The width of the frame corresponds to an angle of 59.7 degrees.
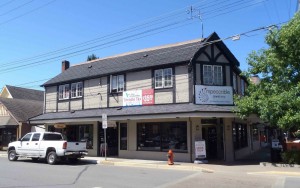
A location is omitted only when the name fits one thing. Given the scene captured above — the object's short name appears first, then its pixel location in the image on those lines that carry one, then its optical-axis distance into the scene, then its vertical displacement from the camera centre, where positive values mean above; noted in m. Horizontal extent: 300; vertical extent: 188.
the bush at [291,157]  13.73 -1.88
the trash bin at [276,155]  14.84 -1.93
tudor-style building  15.88 +1.23
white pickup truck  15.20 -1.49
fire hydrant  14.45 -1.95
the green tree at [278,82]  12.99 +2.14
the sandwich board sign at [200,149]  14.87 -1.54
